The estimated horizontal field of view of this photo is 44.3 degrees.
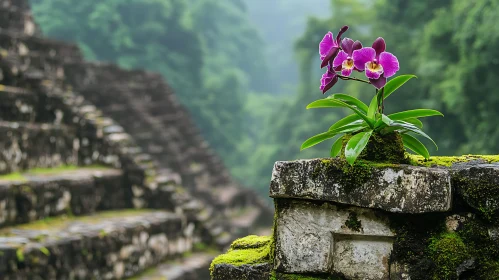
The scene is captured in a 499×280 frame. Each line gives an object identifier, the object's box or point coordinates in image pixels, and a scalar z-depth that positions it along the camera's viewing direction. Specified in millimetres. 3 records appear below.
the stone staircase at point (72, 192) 7070
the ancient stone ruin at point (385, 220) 2254
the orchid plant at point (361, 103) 2398
